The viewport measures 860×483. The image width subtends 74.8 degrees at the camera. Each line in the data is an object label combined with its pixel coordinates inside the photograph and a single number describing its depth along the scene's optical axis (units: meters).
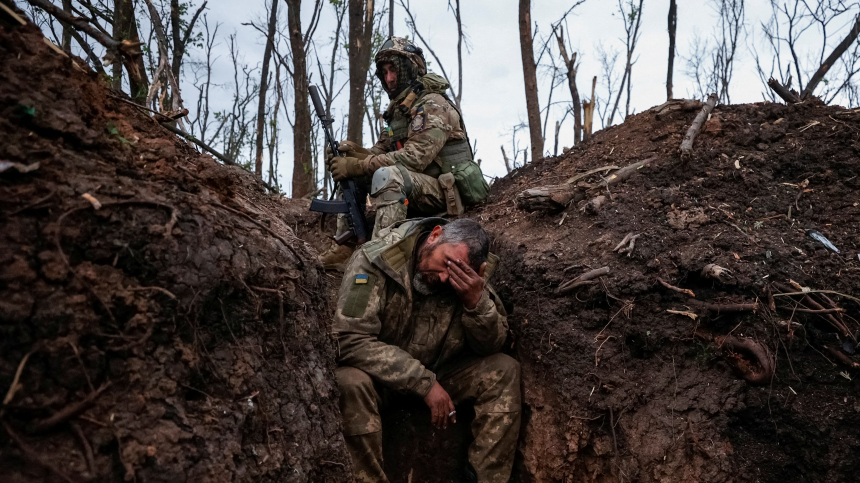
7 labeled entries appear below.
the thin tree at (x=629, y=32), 14.99
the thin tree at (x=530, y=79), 8.60
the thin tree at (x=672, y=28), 10.68
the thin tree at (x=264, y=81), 11.66
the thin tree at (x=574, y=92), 10.55
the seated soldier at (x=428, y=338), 2.91
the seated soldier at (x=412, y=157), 4.93
